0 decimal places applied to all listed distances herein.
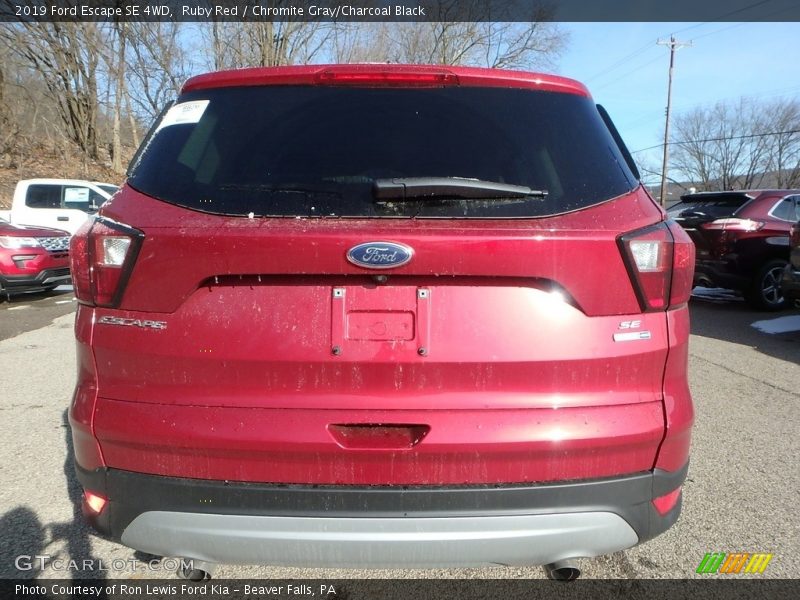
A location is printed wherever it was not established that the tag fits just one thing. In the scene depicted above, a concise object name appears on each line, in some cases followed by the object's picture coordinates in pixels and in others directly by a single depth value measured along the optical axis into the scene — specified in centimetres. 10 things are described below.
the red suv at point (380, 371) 164
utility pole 3975
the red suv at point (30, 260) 847
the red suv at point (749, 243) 808
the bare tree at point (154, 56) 2583
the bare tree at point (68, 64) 2305
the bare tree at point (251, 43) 2656
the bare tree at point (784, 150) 5038
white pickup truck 1232
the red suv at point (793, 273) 659
